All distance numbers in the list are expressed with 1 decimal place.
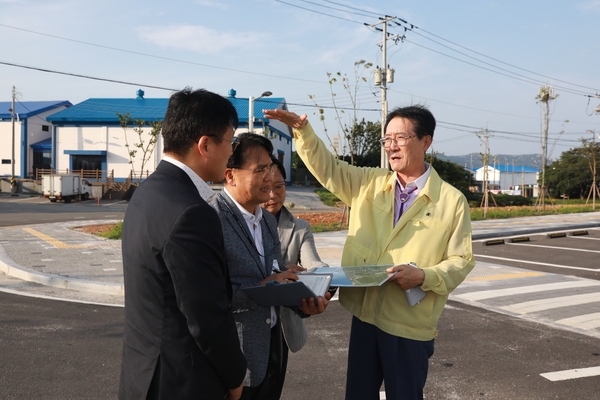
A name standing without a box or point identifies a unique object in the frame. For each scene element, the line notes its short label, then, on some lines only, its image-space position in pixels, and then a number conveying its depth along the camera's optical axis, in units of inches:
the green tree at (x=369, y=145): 1882.4
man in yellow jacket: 114.0
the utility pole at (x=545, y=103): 1592.0
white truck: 1357.0
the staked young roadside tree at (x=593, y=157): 1381.0
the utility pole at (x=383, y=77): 922.1
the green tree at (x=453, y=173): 1642.5
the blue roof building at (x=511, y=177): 4141.2
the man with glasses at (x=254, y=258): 99.9
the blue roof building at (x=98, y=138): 1712.6
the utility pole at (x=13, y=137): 1669.5
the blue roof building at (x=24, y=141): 1807.3
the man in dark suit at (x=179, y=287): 76.0
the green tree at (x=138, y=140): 1636.8
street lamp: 873.0
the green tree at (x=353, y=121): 790.5
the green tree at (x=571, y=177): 1877.5
